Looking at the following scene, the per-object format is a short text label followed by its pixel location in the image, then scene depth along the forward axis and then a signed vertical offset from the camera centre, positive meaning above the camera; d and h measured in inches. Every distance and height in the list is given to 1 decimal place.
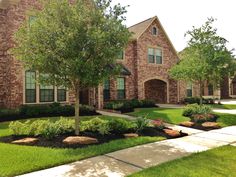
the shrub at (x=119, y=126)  381.4 -51.2
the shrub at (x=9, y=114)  502.3 -42.1
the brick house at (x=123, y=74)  604.4 +68.7
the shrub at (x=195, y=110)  591.4 -39.8
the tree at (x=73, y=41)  317.7 +75.4
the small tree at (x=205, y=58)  659.4 +107.3
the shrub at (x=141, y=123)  397.7 -49.8
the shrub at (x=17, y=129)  348.8 -50.6
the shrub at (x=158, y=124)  422.3 -53.5
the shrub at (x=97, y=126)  367.9 -51.0
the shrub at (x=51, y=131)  332.0 -52.1
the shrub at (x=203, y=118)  523.8 -53.8
